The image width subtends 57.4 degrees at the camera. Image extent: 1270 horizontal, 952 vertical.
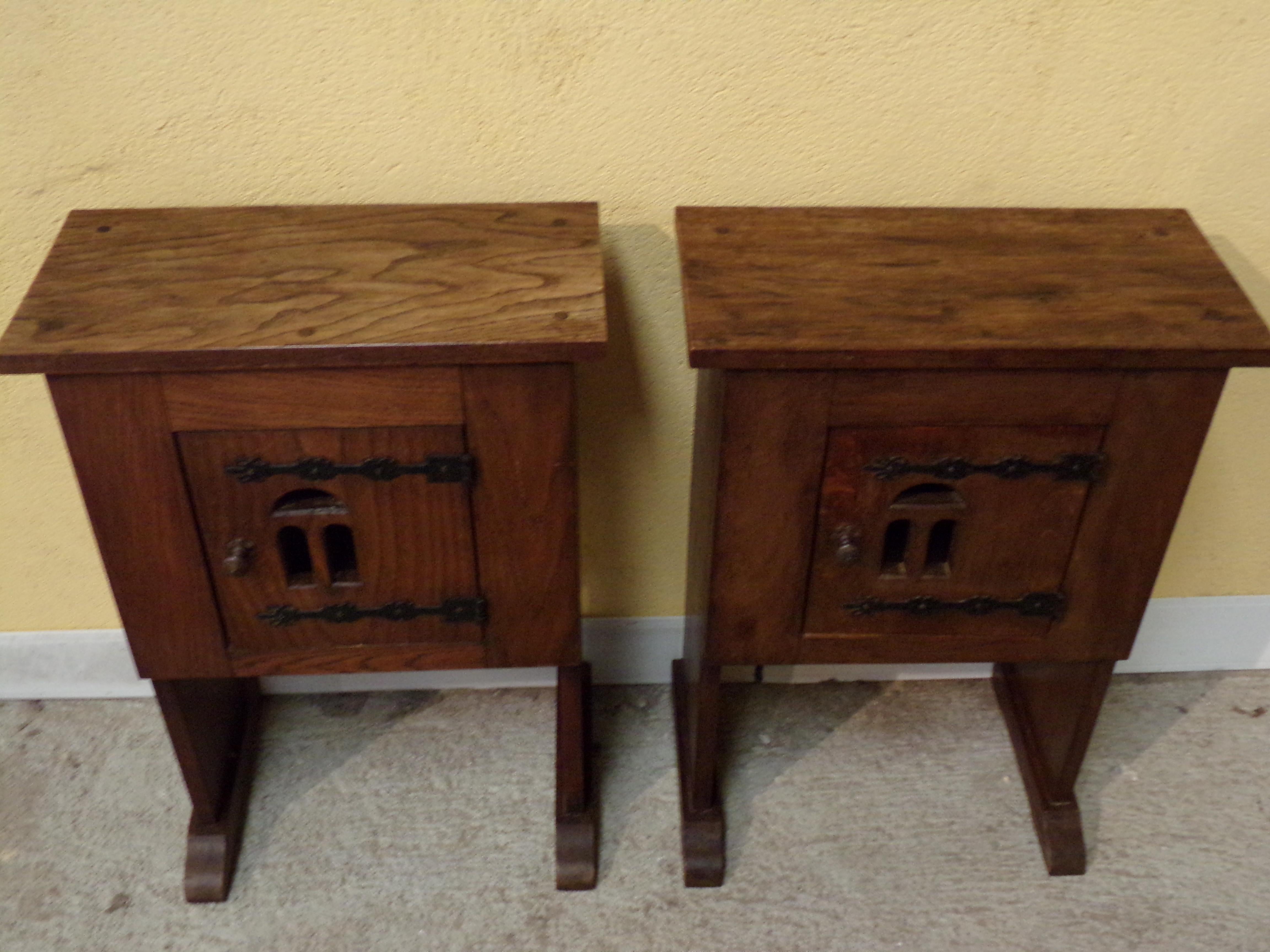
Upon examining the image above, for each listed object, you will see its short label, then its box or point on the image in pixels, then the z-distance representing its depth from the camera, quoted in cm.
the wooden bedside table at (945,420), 98
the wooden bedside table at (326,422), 96
